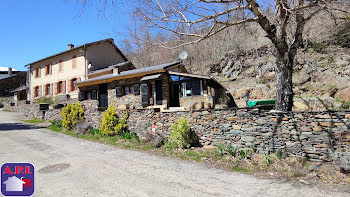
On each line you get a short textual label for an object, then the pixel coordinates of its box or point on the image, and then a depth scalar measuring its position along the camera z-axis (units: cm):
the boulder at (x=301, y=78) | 1361
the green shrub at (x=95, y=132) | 1093
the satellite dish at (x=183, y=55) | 1354
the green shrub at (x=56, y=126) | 1311
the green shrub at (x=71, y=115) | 1274
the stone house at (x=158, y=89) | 1285
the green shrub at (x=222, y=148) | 656
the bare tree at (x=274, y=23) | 499
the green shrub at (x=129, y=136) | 941
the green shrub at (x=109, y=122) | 1041
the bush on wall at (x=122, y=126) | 1028
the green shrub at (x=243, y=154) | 618
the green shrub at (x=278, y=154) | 581
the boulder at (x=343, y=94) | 1056
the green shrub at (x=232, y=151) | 646
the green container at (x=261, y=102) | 1096
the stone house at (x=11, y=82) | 3138
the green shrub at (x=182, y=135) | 758
